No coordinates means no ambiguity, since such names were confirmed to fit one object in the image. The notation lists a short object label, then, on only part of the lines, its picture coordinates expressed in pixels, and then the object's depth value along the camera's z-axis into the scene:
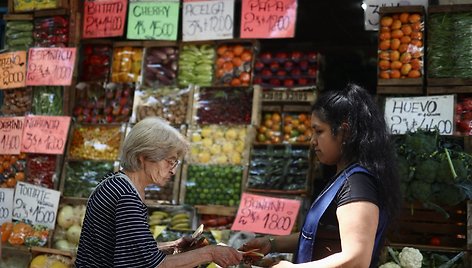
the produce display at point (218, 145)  5.11
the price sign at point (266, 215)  4.51
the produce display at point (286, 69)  5.32
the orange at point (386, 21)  4.63
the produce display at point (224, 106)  5.21
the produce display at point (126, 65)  5.60
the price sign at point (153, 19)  5.15
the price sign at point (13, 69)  5.48
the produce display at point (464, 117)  4.38
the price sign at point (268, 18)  4.80
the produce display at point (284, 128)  5.33
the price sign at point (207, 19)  5.03
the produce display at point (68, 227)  5.18
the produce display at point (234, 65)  5.30
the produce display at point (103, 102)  5.53
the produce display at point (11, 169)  5.55
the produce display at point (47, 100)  5.50
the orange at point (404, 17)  4.60
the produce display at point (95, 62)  5.72
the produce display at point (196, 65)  5.43
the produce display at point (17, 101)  5.63
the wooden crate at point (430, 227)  4.10
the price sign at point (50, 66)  5.26
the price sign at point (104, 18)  5.29
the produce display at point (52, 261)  4.73
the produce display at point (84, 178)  5.39
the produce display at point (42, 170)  5.43
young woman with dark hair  2.20
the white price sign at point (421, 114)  4.25
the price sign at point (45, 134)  5.21
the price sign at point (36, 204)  5.18
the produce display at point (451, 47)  4.43
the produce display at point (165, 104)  5.34
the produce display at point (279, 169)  4.92
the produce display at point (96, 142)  5.41
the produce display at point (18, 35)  5.68
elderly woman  2.36
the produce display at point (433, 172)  3.88
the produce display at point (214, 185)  4.99
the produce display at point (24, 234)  5.04
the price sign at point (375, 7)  4.68
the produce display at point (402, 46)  4.55
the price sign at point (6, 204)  5.42
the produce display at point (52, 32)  5.52
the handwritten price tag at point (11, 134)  5.44
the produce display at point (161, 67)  5.50
